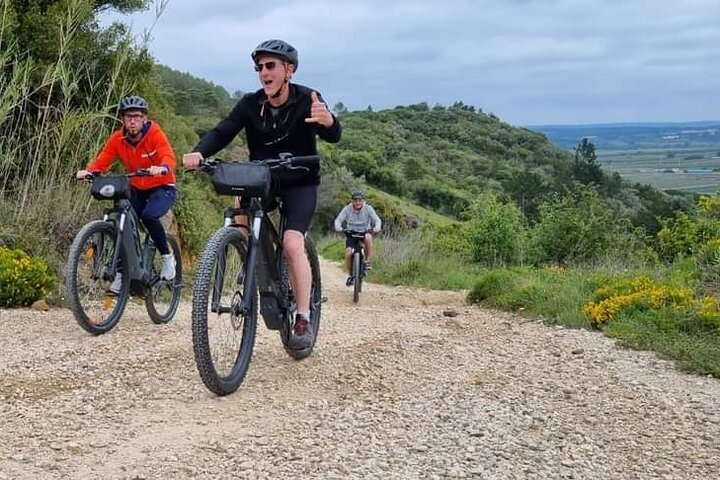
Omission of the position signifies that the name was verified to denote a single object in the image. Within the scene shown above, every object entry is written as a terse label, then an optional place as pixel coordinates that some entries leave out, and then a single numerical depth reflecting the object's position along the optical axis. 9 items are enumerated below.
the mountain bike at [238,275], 4.40
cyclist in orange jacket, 6.56
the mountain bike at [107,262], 6.09
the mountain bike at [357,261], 12.19
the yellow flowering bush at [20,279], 7.33
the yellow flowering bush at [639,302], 7.66
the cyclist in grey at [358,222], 12.68
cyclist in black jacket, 4.89
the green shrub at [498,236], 17.91
